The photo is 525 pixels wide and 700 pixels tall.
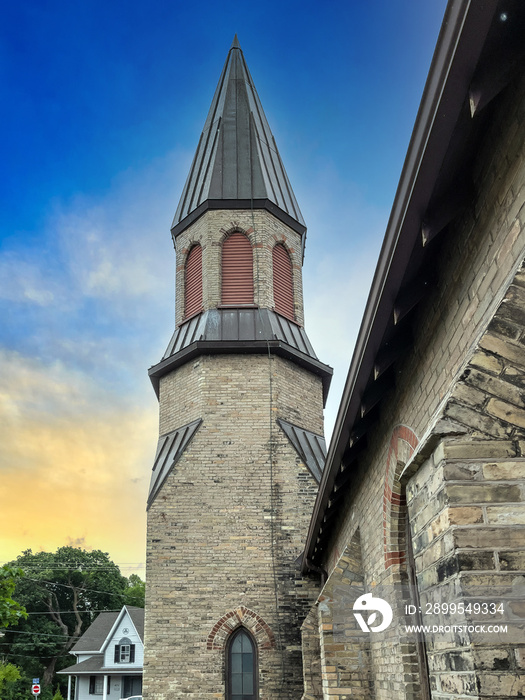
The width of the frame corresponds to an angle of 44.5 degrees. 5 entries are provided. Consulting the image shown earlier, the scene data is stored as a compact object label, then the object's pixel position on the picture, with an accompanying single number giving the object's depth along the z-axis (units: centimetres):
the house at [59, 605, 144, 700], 3656
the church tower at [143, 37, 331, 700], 1201
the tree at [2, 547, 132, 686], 4606
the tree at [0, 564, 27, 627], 884
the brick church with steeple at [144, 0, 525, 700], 292
